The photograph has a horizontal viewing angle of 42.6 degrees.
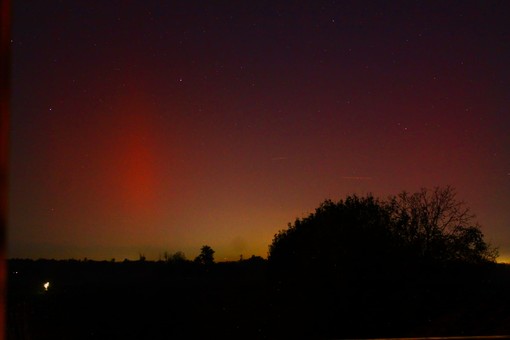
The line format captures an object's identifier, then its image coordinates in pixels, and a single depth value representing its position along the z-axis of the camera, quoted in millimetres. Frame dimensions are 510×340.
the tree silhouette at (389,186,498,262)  28406
